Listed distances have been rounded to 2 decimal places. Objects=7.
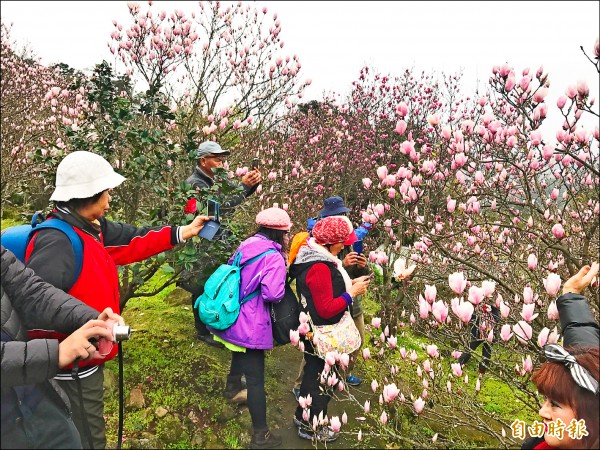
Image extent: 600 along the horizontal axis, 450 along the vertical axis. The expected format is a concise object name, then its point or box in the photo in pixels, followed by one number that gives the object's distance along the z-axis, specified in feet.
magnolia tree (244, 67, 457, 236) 24.07
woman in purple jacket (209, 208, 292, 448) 9.04
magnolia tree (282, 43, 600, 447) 7.22
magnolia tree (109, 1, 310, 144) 15.02
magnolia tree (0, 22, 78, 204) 20.84
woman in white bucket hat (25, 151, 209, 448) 5.54
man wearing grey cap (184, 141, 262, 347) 10.86
